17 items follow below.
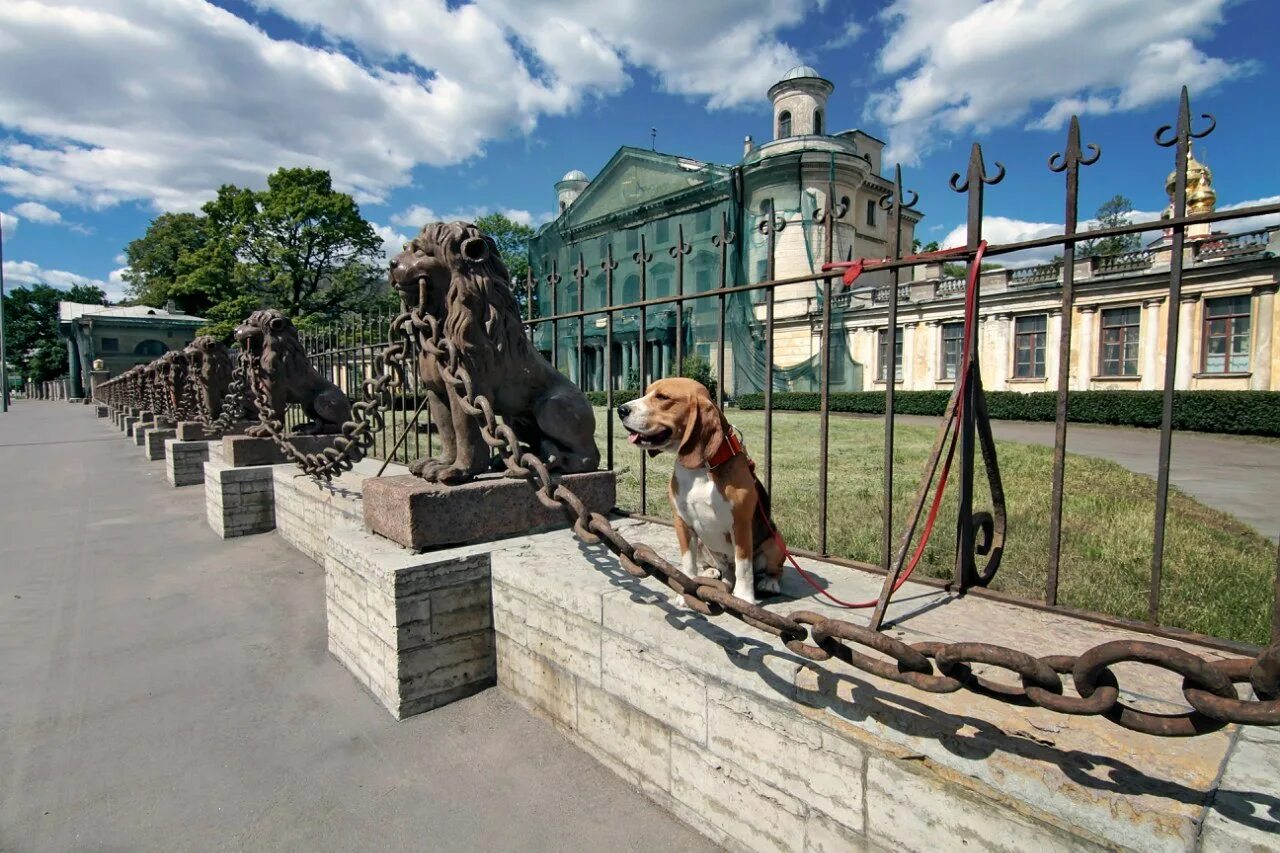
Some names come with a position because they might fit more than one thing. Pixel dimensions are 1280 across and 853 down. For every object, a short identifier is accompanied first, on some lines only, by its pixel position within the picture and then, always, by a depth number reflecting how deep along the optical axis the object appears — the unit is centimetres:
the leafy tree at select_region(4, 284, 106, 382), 6750
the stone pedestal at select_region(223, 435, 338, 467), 656
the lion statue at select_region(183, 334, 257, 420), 995
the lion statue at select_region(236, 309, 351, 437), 655
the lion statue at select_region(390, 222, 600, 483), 337
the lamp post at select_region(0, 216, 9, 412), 3159
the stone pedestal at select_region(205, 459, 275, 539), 636
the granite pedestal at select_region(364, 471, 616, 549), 321
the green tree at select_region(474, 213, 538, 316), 5025
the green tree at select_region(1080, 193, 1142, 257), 3116
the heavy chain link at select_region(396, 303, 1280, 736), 109
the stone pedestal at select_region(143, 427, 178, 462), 1276
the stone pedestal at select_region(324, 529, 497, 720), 295
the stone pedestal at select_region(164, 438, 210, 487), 959
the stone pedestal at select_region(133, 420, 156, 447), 1472
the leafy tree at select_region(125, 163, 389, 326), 3000
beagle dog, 227
